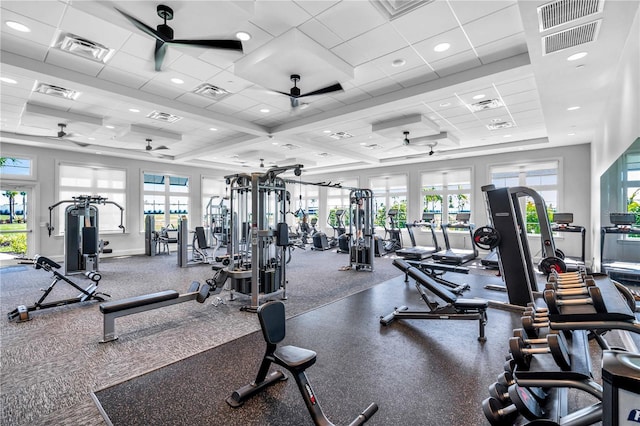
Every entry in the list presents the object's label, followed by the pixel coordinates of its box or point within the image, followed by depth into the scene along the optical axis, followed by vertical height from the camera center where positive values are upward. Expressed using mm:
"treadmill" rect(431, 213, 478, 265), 6867 -1018
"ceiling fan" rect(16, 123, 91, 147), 6230 +1728
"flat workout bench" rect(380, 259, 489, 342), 3236 -1110
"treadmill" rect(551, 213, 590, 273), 6086 -297
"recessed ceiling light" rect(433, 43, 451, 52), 3499 +1923
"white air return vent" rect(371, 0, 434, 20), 2772 +1916
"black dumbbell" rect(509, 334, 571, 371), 1349 -686
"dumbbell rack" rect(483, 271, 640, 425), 1133 -704
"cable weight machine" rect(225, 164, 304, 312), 4168 -469
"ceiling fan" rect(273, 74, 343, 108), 3861 +1619
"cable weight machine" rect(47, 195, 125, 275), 6033 -572
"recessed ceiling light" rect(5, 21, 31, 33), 3061 +1876
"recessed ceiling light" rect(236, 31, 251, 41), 3194 +1868
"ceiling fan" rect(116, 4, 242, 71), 2604 +1592
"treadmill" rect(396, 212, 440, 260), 7371 -1000
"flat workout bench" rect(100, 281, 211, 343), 3135 -1060
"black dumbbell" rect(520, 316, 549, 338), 1554 -608
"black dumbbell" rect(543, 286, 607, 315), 1149 -362
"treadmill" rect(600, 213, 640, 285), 3385 -508
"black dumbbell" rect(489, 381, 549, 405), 1756 -1090
